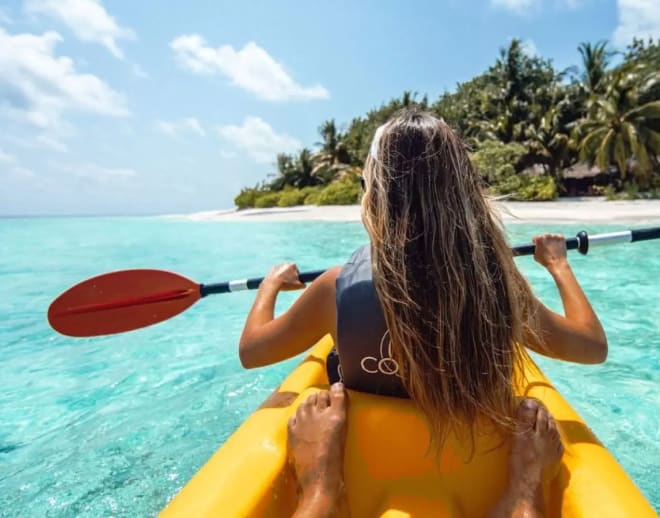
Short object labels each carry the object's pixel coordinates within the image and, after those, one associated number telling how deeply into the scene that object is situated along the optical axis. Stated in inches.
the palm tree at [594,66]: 834.8
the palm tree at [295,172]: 1176.2
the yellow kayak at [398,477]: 38.9
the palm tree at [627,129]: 665.0
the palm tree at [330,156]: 1126.4
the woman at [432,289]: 39.2
